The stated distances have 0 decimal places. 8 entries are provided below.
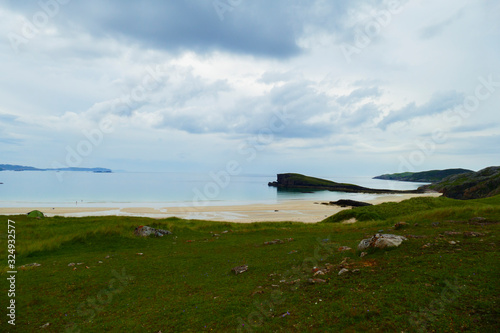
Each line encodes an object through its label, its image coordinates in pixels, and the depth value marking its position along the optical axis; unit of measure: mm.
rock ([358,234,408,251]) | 16016
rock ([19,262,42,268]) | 21812
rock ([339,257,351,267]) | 14859
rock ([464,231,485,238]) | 17180
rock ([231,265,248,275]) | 16797
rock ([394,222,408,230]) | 25153
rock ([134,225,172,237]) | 32500
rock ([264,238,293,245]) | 25281
